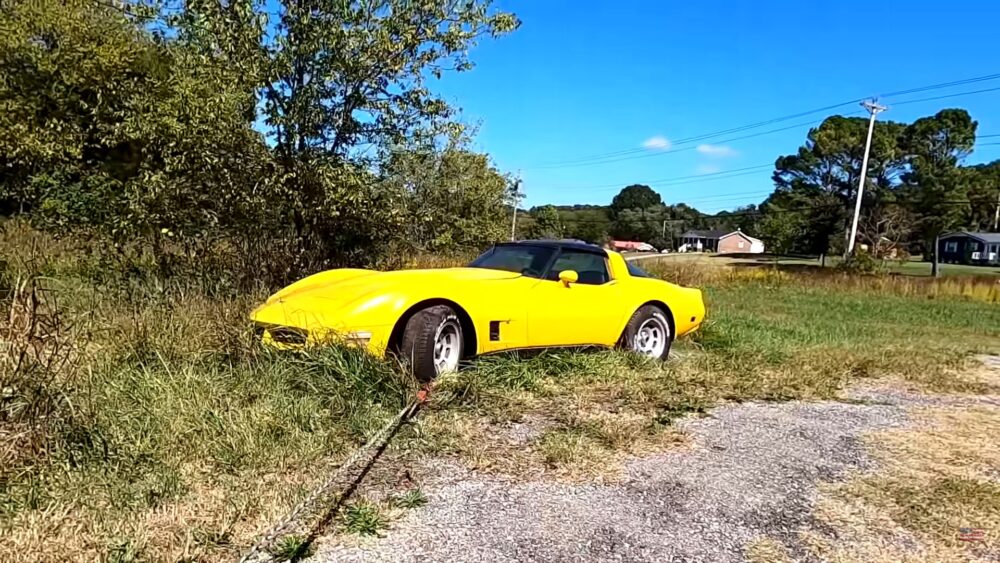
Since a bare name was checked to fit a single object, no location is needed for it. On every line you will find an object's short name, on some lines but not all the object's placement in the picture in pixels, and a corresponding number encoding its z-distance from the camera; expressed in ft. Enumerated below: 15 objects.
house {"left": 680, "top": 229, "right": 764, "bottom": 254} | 315.37
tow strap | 8.00
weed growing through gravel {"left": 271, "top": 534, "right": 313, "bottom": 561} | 7.95
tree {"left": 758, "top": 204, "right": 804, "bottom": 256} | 177.47
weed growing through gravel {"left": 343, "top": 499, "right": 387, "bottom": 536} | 8.74
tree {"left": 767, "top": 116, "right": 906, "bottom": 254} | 177.47
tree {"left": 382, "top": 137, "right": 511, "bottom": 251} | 68.08
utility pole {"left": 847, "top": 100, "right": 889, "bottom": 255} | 112.47
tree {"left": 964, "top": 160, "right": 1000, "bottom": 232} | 185.57
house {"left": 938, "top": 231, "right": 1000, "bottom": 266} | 201.46
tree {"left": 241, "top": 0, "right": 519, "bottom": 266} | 25.07
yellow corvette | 15.89
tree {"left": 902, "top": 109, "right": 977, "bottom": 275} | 161.17
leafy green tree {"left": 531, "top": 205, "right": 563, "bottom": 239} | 181.27
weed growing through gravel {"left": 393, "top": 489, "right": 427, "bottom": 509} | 9.64
